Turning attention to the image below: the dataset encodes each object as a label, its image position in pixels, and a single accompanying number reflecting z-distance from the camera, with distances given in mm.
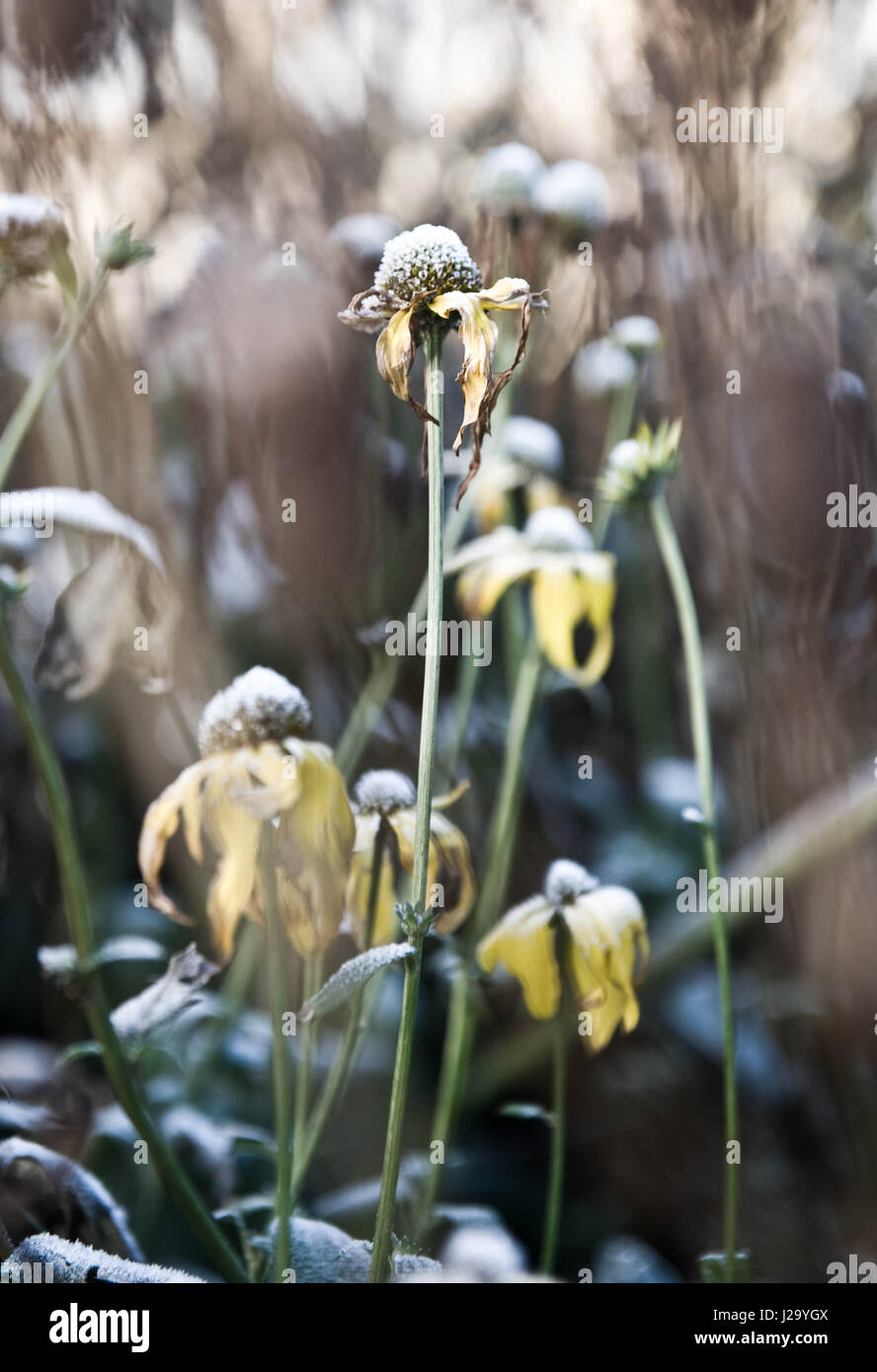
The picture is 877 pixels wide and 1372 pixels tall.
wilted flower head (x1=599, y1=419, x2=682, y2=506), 928
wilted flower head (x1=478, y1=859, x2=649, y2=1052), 916
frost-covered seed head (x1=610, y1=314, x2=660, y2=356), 960
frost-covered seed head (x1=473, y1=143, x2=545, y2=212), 941
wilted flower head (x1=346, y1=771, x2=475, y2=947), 908
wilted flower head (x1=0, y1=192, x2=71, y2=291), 892
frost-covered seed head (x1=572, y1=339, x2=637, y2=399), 977
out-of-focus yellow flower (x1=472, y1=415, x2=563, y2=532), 965
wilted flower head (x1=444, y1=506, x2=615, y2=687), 940
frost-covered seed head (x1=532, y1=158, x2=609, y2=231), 940
